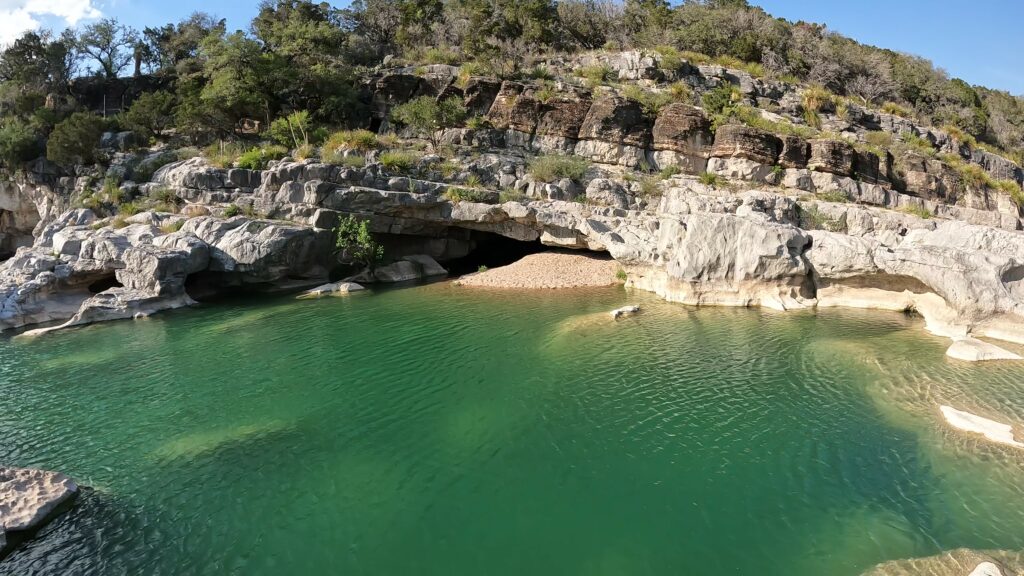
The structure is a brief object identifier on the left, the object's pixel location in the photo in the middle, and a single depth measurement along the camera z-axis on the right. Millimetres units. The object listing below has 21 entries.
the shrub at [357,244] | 27406
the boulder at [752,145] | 32250
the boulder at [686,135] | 34312
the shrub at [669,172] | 32972
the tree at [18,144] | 33875
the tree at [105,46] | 45781
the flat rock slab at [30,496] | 7910
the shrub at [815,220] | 26286
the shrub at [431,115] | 34250
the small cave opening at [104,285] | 25648
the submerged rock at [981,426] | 9917
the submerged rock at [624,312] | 20141
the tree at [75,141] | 32531
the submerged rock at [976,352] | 14227
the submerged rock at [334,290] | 26031
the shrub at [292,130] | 33000
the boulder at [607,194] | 29688
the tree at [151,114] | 35062
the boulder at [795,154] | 32250
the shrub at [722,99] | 36719
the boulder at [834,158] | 31438
